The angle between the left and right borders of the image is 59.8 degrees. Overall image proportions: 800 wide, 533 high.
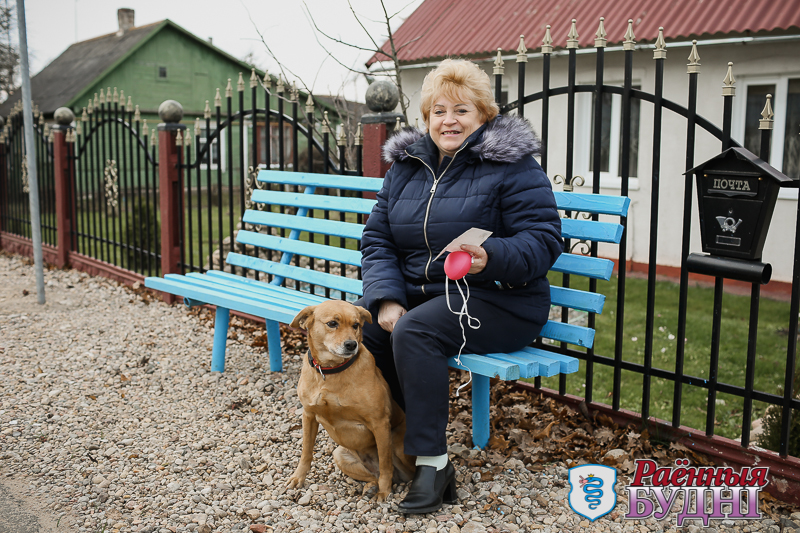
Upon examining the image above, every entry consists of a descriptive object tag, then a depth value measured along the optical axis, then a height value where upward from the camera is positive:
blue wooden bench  3.12 -0.64
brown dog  2.87 -0.93
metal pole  6.10 +0.18
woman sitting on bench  2.84 -0.31
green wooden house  21.28 +3.19
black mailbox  2.94 -0.10
